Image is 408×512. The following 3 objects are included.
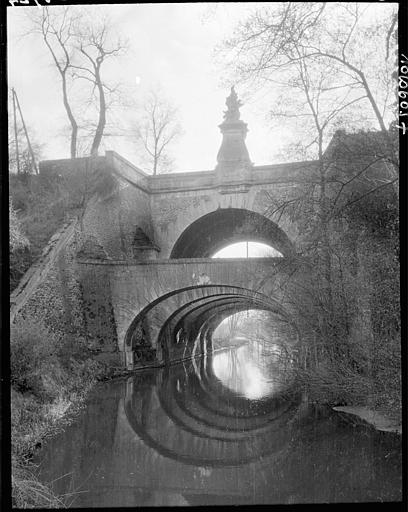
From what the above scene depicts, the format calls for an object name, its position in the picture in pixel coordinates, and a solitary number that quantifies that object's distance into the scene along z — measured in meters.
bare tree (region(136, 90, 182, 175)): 31.09
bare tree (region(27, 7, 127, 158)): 20.39
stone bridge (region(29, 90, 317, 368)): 16.04
